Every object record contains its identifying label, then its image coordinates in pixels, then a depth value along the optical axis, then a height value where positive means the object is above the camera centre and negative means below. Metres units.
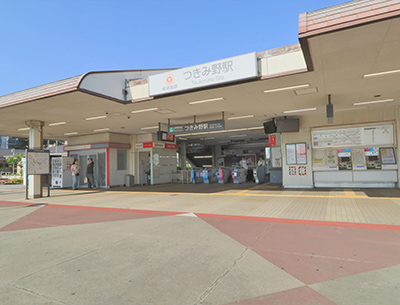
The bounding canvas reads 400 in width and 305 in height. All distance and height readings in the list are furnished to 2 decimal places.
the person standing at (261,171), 15.20 -0.64
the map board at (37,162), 10.55 +0.20
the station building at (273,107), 5.05 +2.03
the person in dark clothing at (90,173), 14.74 -0.42
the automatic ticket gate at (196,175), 16.92 -0.81
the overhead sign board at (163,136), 12.62 +1.32
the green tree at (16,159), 34.19 +1.11
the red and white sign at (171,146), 17.58 +1.16
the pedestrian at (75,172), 14.38 -0.34
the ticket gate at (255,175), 15.16 -0.86
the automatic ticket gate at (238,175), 15.16 -0.81
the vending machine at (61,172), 15.80 -0.34
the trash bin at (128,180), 16.36 -0.98
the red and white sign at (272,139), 13.89 +1.11
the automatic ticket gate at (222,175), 15.91 -0.81
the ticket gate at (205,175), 16.48 -0.81
